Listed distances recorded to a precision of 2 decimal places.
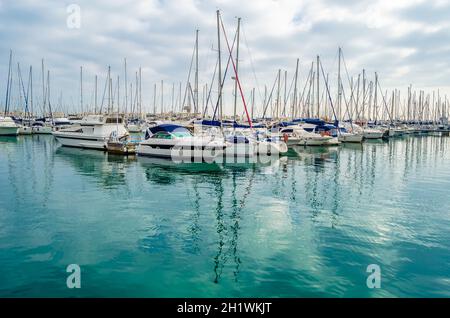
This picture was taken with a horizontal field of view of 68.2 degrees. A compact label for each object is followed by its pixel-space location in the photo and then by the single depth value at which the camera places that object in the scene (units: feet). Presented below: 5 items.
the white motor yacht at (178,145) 105.81
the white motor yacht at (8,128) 200.12
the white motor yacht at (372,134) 232.12
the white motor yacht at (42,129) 230.97
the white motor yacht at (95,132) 136.26
